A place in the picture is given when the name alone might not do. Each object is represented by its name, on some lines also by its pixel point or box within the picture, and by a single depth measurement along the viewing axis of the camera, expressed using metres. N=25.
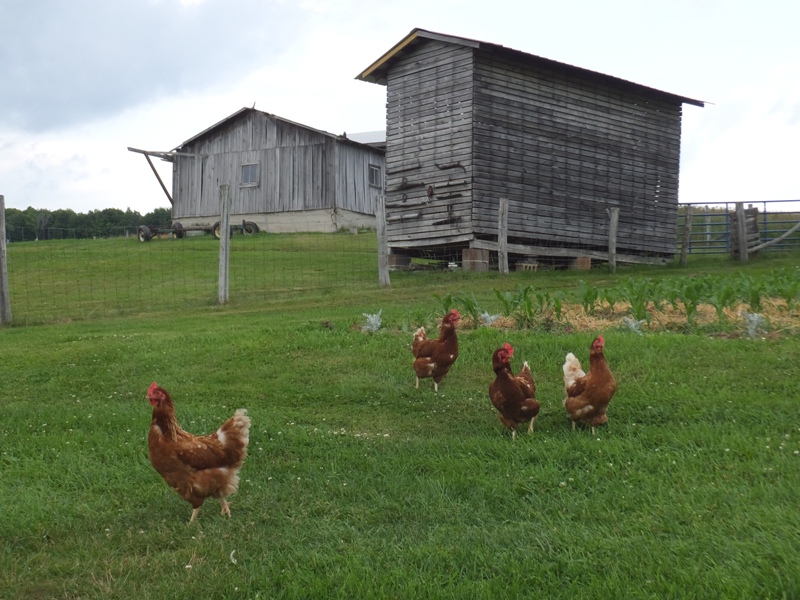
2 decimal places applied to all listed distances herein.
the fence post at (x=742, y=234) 23.79
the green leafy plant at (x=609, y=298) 10.63
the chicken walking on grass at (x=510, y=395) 6.04
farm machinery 31.61
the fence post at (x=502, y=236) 19.38
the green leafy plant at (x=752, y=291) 9.94
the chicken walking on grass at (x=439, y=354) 7.67
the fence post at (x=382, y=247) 17.30
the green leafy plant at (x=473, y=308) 10.15
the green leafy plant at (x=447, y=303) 10.17
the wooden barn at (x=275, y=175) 35.56
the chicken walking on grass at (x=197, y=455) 4.68
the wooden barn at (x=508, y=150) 20.98
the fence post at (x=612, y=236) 21.58
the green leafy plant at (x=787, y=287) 9.96
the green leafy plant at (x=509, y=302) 10.23
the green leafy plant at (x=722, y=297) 9.80
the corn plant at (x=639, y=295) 9.97
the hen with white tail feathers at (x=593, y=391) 5.96
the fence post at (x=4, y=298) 13.86
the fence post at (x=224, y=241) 15.70
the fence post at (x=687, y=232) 24.12
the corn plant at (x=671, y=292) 10.17
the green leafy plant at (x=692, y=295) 9.77
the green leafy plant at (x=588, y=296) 10.46
